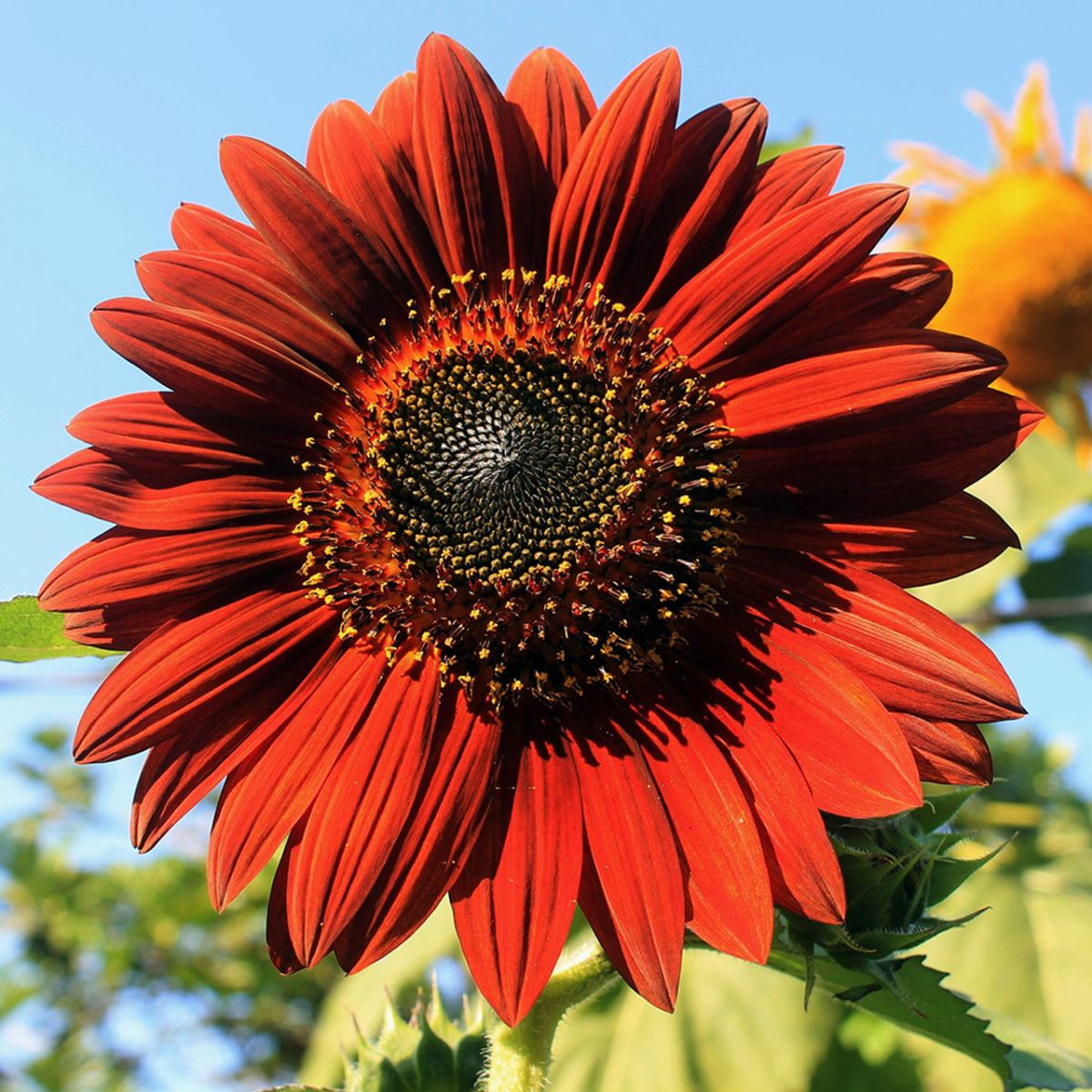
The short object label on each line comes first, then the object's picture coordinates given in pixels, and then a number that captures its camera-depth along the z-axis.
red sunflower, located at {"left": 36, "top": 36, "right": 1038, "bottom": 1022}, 0.34
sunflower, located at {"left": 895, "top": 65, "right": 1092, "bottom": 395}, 0.73
